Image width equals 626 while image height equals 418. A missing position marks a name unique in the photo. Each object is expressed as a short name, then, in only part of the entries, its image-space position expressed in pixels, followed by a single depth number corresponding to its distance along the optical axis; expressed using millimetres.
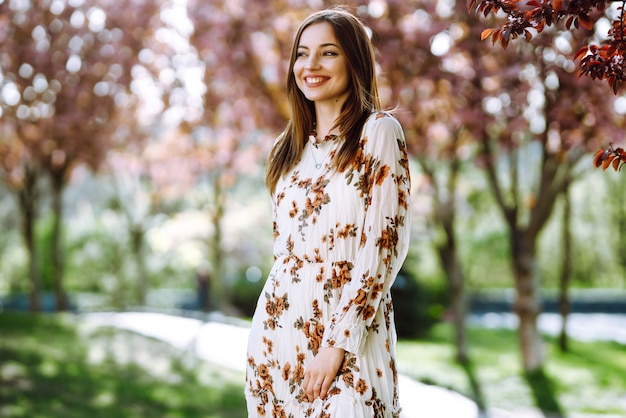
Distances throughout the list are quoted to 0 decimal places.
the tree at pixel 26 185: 14188
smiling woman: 2074
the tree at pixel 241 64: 9445
